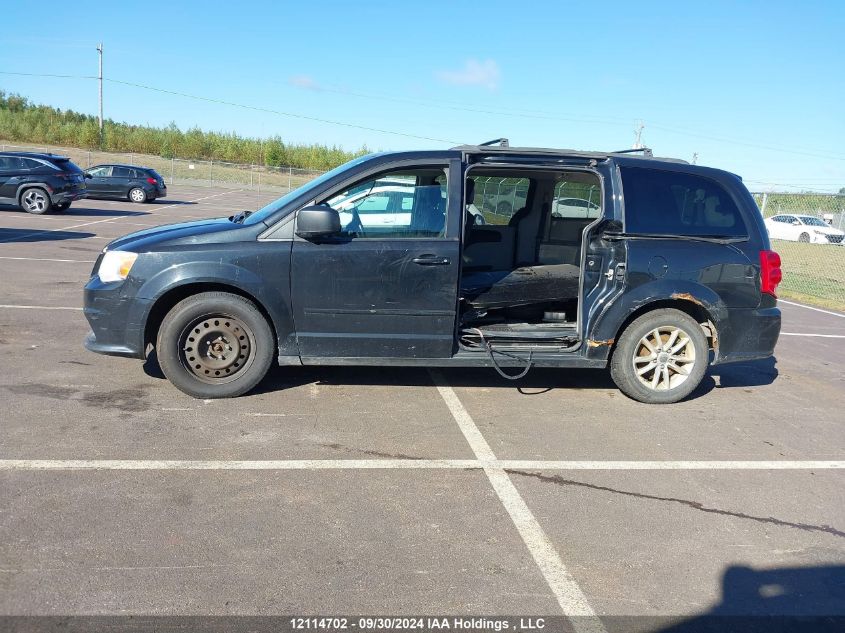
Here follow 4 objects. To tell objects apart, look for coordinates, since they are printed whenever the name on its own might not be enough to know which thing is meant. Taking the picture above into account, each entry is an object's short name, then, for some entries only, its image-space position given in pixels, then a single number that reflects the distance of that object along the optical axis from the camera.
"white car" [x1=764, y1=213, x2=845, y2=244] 31.16
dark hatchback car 29.47
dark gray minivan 5.29
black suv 20.20
